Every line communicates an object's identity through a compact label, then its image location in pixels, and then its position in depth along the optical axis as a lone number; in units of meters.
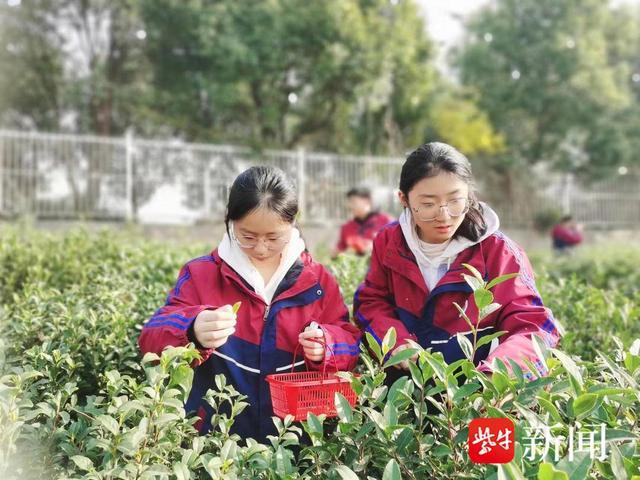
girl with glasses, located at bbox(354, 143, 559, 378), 1.75
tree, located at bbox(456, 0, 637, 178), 14.73
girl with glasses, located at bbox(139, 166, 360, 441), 1.73
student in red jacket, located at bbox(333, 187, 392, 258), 6.27
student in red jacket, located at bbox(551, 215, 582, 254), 12.02
